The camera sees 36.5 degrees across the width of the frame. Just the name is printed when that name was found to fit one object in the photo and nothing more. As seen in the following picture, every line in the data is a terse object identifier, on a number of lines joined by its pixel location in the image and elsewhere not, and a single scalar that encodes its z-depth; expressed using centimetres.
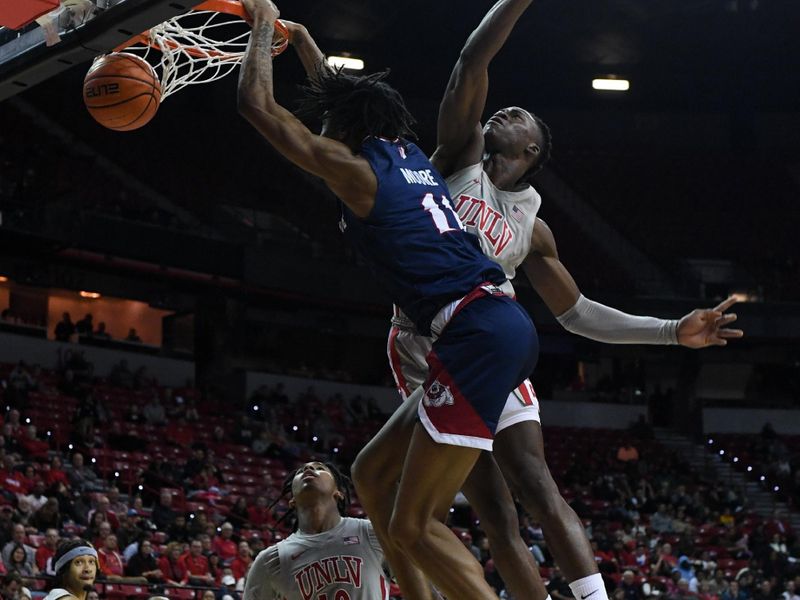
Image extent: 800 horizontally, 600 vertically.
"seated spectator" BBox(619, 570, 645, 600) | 1463
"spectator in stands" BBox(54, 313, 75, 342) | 2230
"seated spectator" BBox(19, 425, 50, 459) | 1532
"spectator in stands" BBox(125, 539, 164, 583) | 1136
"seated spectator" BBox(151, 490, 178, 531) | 1376
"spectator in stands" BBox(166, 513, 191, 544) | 1338
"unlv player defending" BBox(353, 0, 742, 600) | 417
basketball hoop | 542
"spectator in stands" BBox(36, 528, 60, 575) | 1081
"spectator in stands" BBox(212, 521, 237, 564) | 1311
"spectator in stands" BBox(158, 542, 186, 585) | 1173
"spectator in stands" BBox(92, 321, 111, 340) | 2297
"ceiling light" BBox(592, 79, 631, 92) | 2689
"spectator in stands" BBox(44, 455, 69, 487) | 1372
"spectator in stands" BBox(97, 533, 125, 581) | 1122
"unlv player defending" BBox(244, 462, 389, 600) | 541
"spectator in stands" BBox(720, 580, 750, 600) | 1622
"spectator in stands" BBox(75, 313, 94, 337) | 2250
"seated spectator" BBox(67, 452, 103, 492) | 1434
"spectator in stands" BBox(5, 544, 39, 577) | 1038
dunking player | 379
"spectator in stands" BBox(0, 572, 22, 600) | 862
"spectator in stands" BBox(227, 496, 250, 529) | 1502
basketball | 541
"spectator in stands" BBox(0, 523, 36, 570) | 1052
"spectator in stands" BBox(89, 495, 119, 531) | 1232
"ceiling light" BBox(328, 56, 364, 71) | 2483
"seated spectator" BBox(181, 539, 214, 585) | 1178
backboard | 471
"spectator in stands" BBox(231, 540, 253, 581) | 1250
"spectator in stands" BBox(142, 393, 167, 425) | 1909
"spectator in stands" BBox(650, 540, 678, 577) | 1659
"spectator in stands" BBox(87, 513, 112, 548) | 1155
